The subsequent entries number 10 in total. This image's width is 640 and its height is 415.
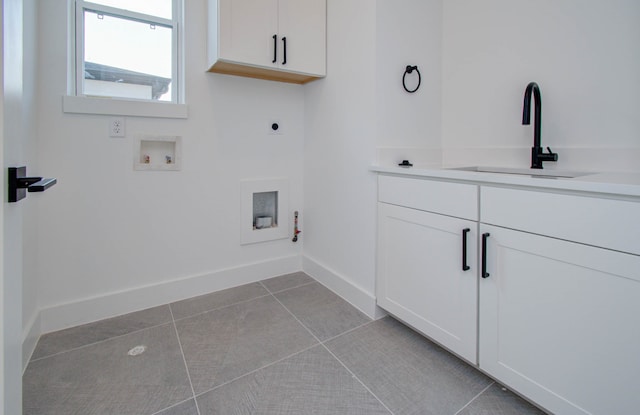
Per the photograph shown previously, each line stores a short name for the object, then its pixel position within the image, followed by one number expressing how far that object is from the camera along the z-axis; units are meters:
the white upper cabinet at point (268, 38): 1.92
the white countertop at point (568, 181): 0.96
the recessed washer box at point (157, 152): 2.00
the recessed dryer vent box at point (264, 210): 2.41
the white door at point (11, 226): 0.63
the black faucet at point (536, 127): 1.55
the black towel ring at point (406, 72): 1.95
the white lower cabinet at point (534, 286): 0.99
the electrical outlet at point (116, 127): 1.90
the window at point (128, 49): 1.89
